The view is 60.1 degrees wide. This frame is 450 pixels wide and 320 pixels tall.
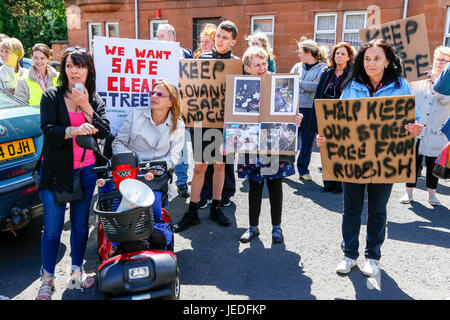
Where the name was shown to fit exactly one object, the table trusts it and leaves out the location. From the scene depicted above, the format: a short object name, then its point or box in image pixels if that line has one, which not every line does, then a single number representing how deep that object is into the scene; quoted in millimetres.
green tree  22969
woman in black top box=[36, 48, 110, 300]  2875
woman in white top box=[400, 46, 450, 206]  5199
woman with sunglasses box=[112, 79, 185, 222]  3523
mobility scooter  2527
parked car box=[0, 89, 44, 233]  3451
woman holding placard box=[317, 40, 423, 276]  3186
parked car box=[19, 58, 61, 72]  8500
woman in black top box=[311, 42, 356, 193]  5375
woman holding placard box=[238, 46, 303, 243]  3881
